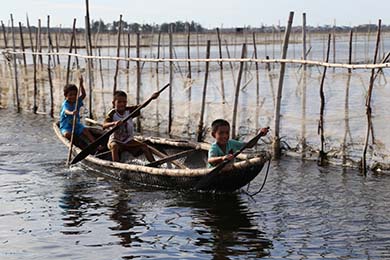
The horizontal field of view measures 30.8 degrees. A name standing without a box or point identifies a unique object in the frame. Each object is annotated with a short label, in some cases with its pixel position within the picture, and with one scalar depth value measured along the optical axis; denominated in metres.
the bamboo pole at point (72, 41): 16.10
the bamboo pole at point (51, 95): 16.73
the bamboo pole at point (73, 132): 10.43
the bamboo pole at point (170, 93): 13.08
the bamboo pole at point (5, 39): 19.25
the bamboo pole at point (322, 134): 10.19
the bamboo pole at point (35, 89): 17.24
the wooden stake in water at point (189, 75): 13.89
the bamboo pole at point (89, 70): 14.61
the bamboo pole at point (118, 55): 14.66
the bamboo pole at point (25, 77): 18.12
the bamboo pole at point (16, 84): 17.91
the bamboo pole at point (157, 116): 14.20
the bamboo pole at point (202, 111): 12.35
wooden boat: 7.97
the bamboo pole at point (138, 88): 13.92
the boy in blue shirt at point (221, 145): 8.00
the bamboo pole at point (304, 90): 10.85
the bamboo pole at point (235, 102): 11.48
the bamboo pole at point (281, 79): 10.51
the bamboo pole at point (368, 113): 9.19
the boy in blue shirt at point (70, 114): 10.54
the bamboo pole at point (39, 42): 17.44
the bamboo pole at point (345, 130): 10.21
